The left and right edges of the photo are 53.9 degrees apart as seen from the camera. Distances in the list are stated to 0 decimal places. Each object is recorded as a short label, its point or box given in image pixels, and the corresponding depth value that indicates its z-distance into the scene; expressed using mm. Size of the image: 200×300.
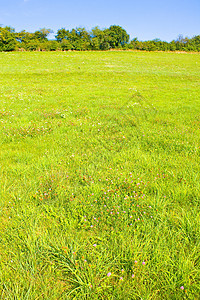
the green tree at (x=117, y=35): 75312
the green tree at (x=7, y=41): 47625
